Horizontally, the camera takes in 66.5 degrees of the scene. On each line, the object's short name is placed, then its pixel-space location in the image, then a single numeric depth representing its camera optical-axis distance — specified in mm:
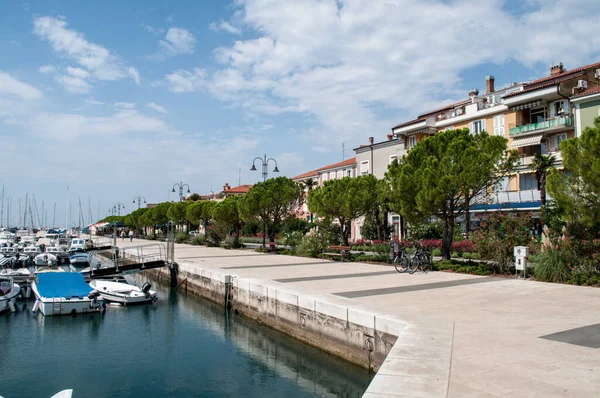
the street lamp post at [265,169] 35594
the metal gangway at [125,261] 24516
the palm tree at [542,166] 32156
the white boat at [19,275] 22906
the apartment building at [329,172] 58500
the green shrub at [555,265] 15340
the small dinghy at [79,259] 40769
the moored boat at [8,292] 18875
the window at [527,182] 36103
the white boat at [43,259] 38375
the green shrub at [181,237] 54375
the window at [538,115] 36116
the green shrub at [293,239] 32175
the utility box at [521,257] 16312
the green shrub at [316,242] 28453
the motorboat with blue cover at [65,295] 17984
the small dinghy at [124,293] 20422
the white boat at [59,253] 42844
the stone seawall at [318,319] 9562
